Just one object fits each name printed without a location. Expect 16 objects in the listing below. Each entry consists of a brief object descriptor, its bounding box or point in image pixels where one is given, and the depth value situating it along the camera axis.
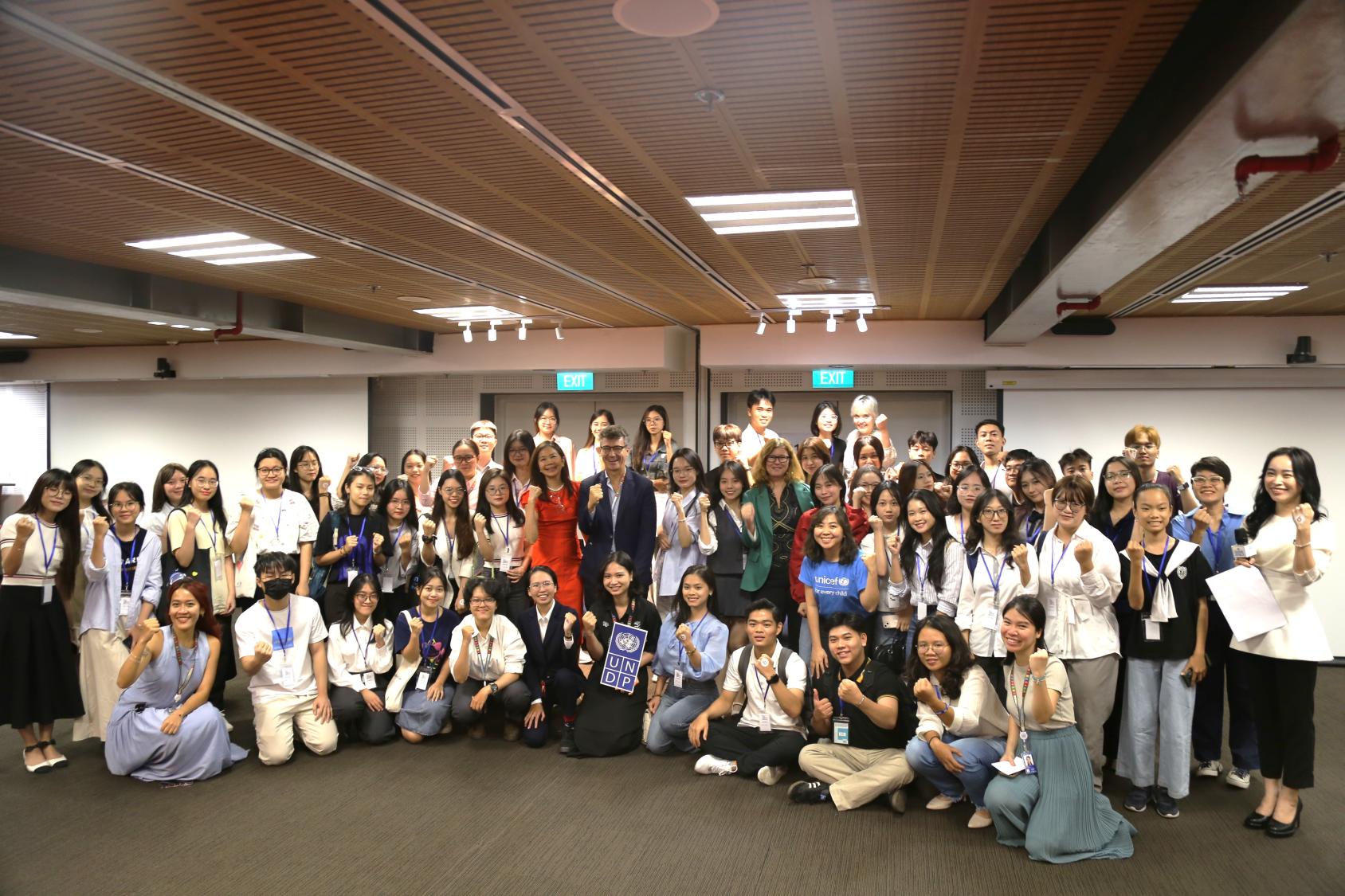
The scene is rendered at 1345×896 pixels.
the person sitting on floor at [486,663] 5.54
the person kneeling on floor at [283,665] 5.26
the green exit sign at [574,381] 10.45
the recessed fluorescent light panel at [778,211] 4.71
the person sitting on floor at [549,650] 5.66
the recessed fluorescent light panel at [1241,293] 6.84
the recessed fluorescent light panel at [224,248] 5.84
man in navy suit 5.73
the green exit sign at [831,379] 9.73
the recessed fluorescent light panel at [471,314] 8.61
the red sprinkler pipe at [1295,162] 2.87
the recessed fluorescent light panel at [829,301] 7.64
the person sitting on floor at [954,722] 4.35
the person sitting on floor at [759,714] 4.90
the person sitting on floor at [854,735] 4.54
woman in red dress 5.90
